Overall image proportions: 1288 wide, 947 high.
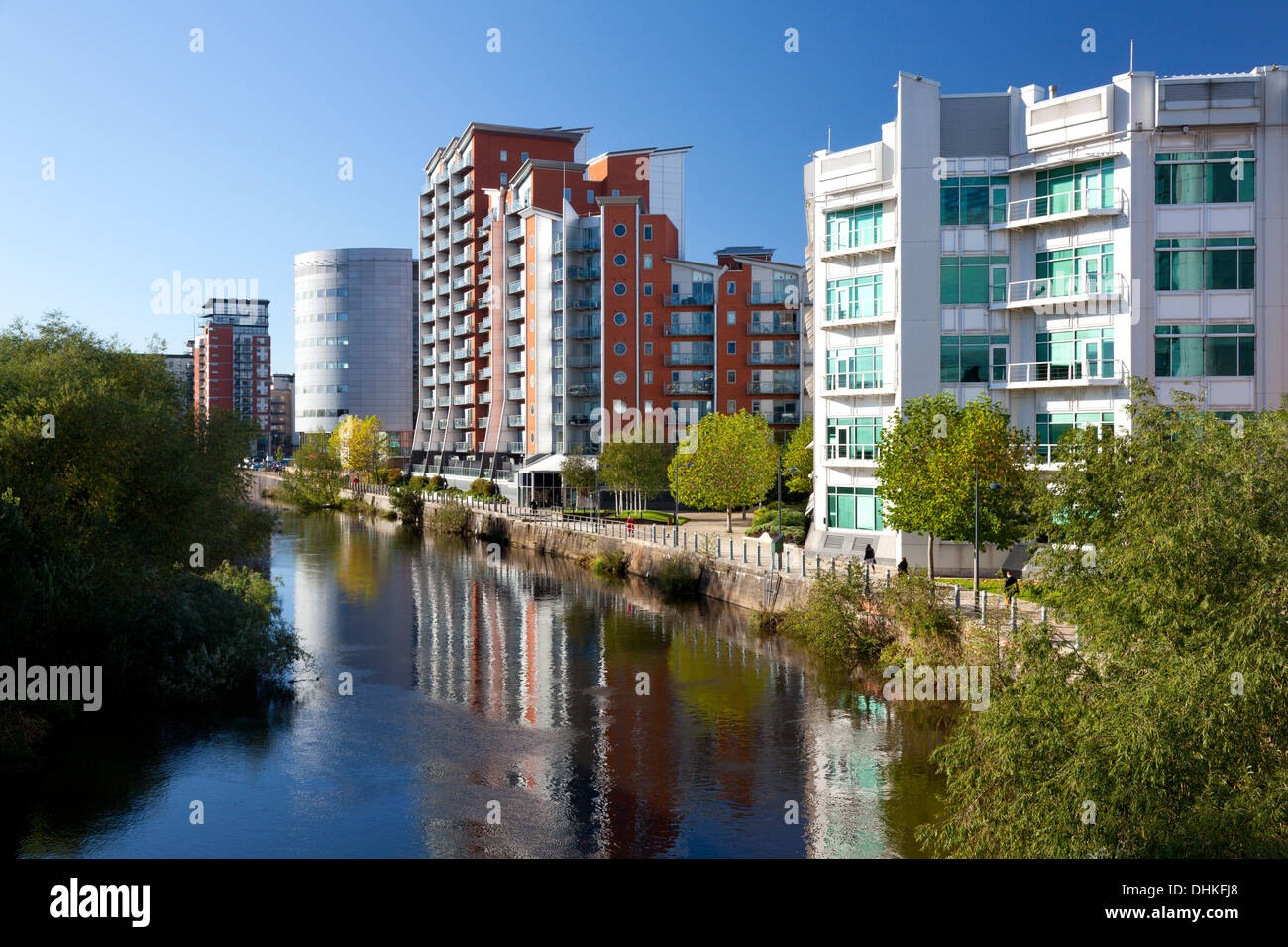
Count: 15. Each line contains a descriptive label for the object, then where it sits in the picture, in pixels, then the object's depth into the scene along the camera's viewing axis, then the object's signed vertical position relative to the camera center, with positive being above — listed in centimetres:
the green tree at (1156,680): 1448 -338
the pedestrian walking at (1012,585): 3253 -420
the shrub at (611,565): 5775 -569
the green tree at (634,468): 7181 -50
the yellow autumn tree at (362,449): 11312 +137
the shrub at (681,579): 5078 -573
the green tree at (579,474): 7688 -102
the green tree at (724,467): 6406 -41
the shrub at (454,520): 8062 -451
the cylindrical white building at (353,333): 14812 +1820
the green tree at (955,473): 3794 -49
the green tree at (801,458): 6738 +13
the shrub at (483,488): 9172 -242
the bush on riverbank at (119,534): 2622 -196
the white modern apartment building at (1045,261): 4016 +809
